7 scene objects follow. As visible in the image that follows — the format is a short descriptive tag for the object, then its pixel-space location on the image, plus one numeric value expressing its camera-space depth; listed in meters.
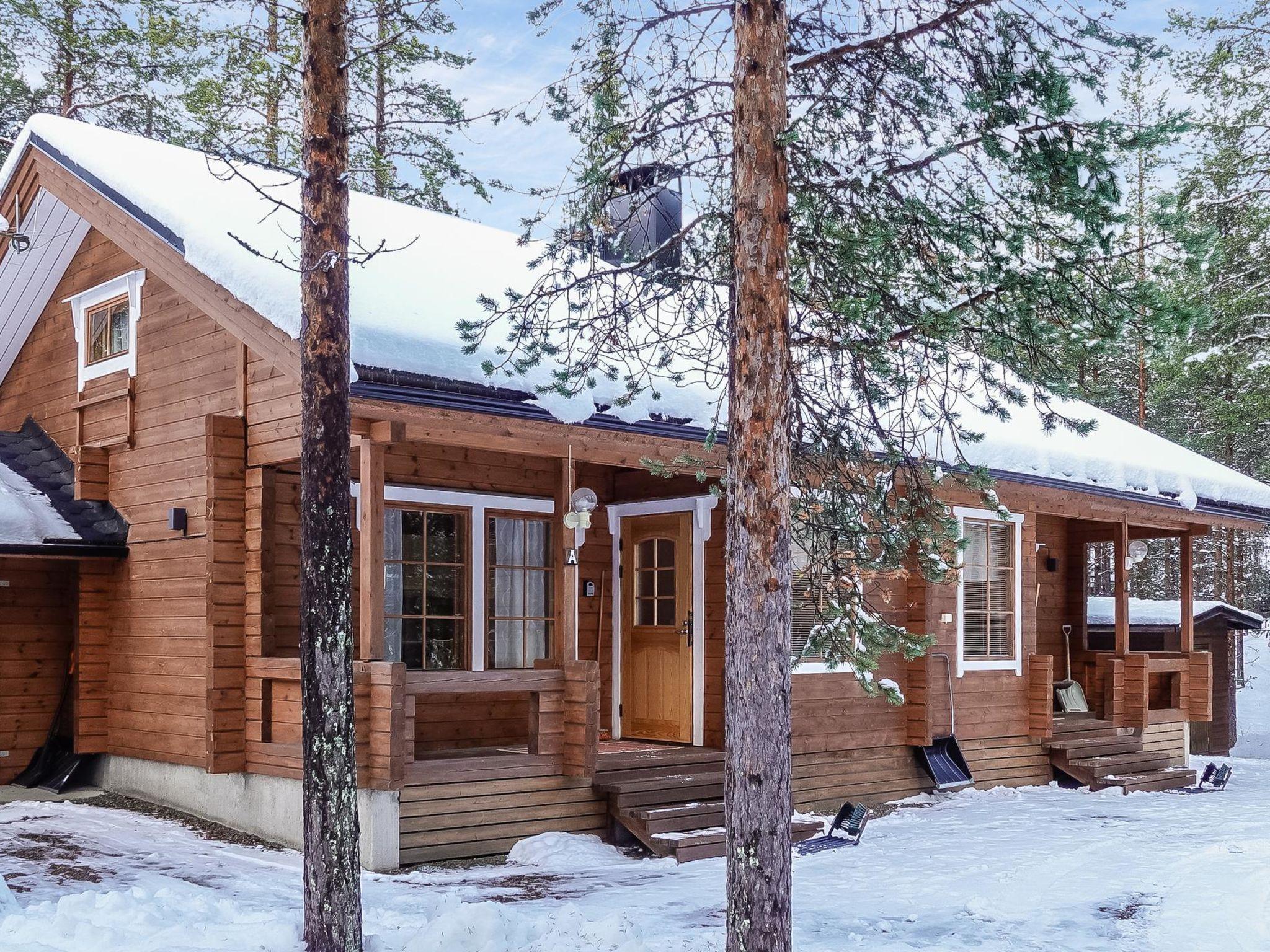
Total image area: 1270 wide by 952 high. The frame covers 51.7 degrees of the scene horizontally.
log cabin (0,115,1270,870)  8.62
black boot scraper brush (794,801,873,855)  9.29
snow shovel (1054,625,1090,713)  15.55
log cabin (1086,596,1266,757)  18.02
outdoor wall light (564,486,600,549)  9.15
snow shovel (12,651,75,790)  11.16
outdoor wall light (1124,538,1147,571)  14.47
